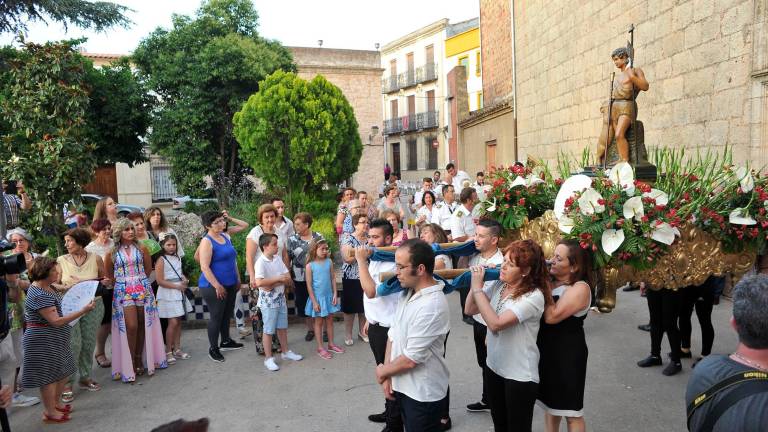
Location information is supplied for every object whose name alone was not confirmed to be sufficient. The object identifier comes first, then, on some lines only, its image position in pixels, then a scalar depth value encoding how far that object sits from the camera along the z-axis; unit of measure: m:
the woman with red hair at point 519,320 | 3.01
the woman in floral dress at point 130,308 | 5.16
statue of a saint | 4.67
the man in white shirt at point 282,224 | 6.65
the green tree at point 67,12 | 9.51
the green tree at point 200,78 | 14.24
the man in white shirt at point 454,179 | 12.34
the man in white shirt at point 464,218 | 7.29
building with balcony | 36.22
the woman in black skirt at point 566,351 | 3.18
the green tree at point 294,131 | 10.91
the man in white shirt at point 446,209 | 8.12
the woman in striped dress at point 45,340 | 4.16
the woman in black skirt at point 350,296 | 6.07
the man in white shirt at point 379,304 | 3.61
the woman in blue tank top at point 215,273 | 5.62
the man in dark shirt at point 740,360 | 1.69
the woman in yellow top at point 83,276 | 4.90
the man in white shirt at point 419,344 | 2.77
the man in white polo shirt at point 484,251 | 3.96
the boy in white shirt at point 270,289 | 5.51
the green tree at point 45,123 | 7.10
